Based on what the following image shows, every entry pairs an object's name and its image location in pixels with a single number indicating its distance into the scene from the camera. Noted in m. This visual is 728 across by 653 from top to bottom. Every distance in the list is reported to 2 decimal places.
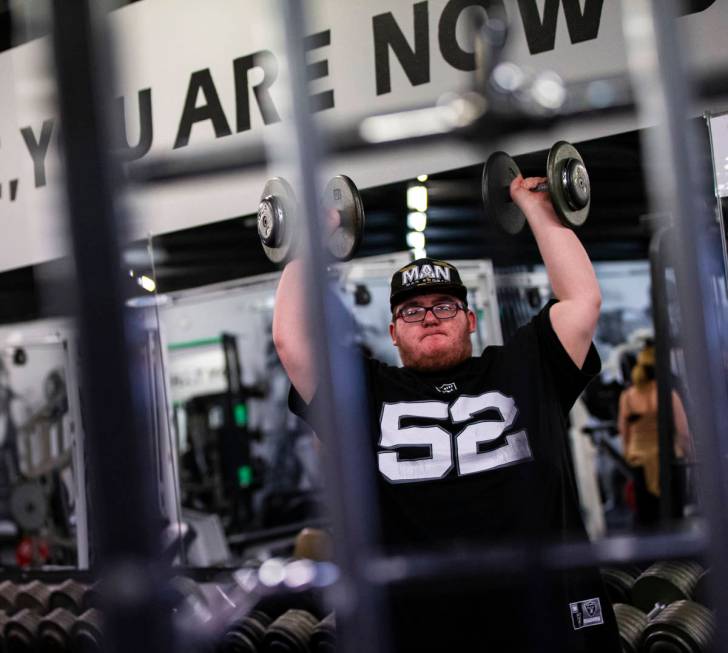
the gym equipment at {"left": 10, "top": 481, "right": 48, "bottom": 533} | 5.23
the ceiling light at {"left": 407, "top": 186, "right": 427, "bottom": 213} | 4.24
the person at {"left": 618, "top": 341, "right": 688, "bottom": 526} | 5.16
